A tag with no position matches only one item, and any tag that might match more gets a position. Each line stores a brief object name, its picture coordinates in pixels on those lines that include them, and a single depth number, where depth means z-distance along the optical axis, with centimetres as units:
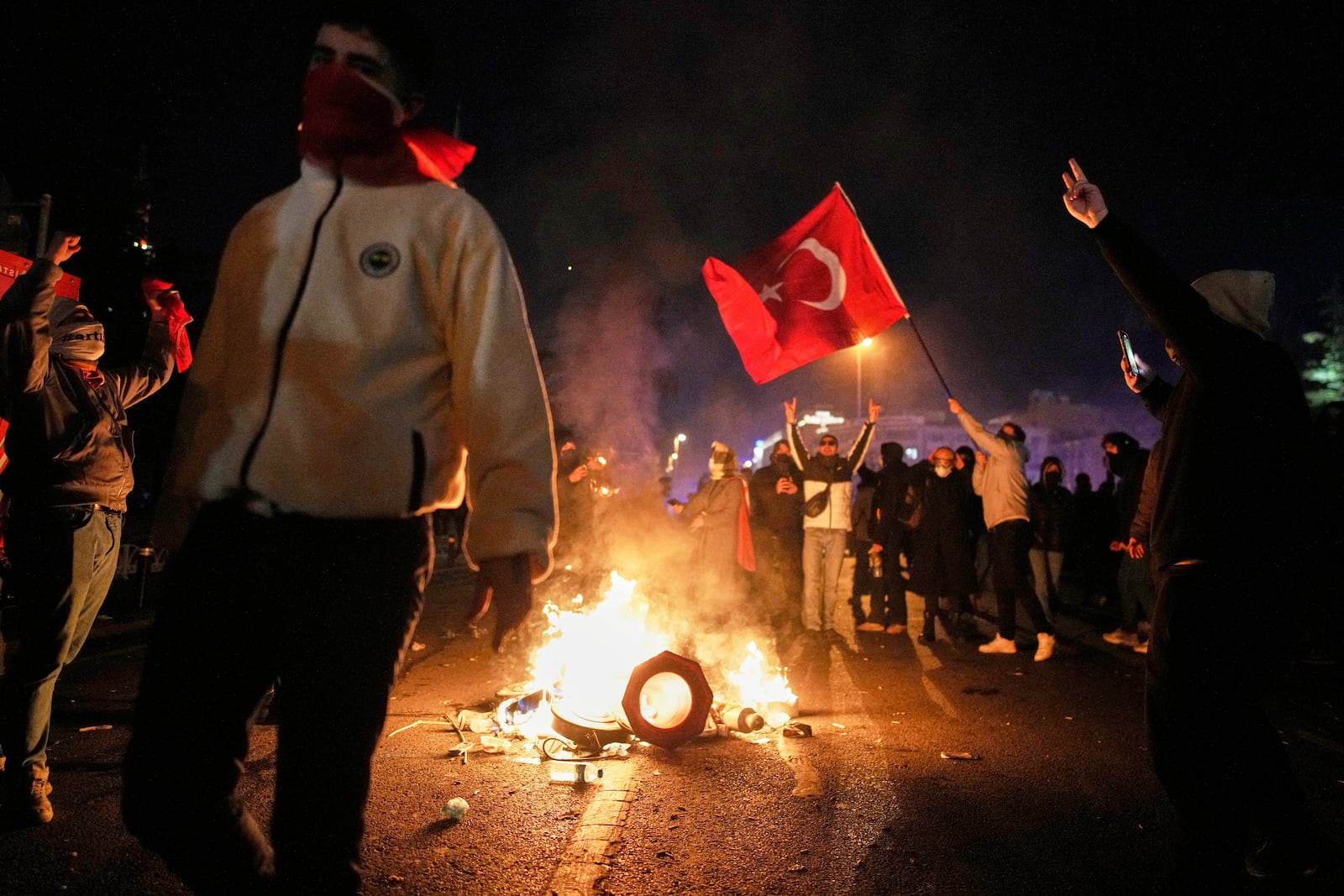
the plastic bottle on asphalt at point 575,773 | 406
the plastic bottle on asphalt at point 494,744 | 453
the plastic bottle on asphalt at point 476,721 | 487
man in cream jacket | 158
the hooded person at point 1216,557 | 230
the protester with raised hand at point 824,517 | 883
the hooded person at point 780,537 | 962
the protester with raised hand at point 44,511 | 312
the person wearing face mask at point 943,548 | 877
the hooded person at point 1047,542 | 862
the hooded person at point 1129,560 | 813
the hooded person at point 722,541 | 851
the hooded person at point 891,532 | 943
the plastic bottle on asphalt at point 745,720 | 494
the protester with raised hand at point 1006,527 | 787
